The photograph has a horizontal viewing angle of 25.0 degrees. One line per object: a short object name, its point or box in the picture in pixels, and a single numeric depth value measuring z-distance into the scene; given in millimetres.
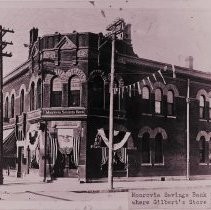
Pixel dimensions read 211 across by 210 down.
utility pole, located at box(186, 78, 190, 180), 22447
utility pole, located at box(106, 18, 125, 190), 17203
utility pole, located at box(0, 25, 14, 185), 18719
